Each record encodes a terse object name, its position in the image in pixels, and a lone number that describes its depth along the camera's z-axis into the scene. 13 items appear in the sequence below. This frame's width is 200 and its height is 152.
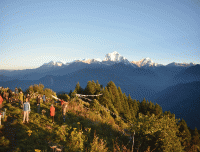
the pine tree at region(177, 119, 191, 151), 33.09
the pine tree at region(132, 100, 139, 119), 44.12
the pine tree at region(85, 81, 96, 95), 28.80
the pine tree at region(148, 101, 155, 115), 47.95
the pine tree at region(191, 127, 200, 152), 31.73
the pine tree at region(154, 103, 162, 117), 47.26
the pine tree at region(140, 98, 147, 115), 50.49
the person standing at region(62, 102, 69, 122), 10.16
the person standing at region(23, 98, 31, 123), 8.25
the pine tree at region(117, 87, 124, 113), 34.00
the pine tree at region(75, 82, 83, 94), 32.58
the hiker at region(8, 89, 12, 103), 13.06
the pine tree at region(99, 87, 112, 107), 21.40
